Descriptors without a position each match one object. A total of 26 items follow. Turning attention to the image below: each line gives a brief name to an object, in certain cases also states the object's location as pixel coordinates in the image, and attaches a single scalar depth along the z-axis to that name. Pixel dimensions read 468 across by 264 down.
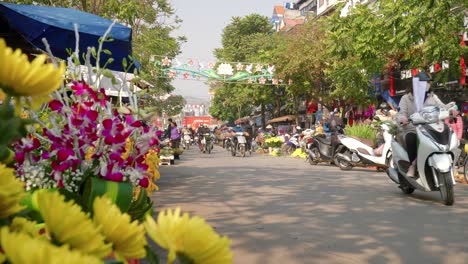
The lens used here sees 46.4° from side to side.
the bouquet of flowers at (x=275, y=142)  23.97
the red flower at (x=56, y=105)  2.39
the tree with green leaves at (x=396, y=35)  12.34
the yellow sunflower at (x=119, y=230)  0.58
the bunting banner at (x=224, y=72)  30.58
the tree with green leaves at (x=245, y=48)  41.18
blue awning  4.57
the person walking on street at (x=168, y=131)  16.03
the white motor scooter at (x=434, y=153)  6.28
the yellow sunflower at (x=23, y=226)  0.62
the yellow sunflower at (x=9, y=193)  0.58
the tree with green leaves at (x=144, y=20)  11.32
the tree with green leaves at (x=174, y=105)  65.40
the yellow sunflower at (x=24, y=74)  0.54
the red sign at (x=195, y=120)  86.19
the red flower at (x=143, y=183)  2.55
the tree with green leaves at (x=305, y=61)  28.34
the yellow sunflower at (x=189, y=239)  0.54
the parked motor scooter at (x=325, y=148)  13.96
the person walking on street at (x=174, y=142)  16.58
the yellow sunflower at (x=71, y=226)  0.51
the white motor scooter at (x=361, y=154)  11.58
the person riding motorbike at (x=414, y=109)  7.02
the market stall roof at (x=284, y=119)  43.35
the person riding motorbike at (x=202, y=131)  25.40
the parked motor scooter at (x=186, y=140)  30.53
